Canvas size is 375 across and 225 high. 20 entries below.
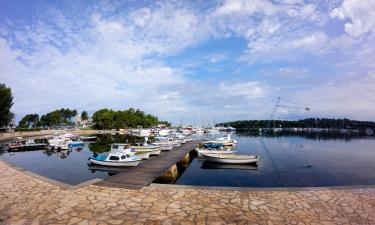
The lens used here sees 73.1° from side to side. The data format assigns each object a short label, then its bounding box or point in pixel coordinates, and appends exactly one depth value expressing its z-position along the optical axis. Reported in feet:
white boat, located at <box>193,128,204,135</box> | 387.22
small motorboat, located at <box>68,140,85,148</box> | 162.29
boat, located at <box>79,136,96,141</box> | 214.28
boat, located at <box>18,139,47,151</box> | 155.43
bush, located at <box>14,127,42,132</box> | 313.03
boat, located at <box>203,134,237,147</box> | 163.95
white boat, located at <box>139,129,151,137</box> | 291.99
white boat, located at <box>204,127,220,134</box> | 404.06
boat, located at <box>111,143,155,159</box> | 93.12
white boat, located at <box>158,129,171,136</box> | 298.80
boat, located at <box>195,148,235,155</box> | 110.51
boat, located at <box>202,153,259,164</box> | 98.78
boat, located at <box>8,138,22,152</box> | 147.68
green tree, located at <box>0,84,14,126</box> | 201.87
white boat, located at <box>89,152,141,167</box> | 86.17
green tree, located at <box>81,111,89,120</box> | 484.74
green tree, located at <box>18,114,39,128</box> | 417.73
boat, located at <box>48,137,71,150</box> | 150.22
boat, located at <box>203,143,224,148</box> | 149.20
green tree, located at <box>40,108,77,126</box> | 424.46
